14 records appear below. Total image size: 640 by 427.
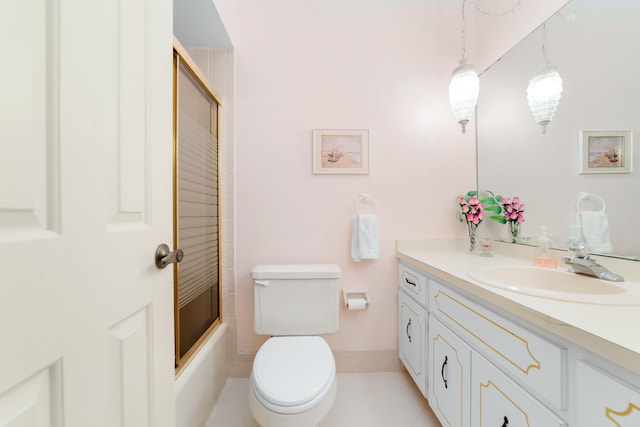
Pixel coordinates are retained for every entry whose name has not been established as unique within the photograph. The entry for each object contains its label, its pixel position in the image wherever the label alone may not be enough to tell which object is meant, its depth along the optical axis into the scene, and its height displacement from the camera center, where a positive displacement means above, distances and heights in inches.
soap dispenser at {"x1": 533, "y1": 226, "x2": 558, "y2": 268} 46.7 -7.8
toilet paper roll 62.2 -22.0
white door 13.9 +0.1
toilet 36.5 -24.9
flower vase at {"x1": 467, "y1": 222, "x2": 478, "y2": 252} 63.9 -5.4
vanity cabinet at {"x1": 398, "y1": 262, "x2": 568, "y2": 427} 26.3 -20.1
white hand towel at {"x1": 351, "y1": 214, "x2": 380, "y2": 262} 63.0 -6.4
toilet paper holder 64.2 -21.1
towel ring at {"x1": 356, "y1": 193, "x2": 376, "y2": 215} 66.0 +3.6
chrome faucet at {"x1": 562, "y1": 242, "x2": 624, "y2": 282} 36.9 -8.0
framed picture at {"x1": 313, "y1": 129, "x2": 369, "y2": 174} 65.4 +15.7
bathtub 41.8 -31.6
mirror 37.5 +16.2
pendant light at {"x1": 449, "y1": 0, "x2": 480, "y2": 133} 58.0 +27.8
